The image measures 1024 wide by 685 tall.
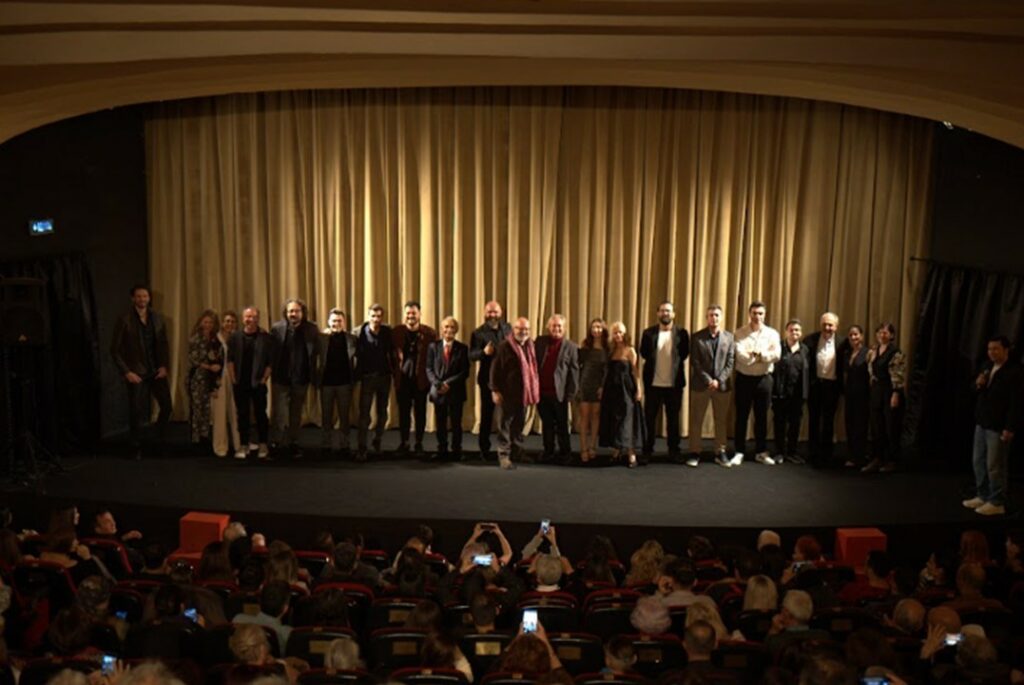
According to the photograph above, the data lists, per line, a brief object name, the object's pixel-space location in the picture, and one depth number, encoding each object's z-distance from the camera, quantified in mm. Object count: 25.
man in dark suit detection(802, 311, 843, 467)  11266
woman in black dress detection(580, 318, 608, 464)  11188
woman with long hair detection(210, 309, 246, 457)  11391
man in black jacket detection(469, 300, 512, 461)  11297
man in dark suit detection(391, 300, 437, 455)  11227
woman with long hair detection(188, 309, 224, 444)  11289
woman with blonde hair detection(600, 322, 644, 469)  11156
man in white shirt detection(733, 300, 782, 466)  11227
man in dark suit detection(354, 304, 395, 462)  11188
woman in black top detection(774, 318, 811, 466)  11273
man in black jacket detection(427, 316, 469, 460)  11109
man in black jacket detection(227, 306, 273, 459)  11266
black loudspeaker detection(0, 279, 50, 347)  10344
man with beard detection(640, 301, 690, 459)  11203
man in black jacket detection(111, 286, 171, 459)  11289
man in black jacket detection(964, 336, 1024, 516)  9781
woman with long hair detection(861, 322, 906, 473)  11000
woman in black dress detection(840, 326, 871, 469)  11094
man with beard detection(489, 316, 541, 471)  11000
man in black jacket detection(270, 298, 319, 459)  11227
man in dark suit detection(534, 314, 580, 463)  11086
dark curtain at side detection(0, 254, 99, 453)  11266
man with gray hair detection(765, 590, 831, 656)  6336
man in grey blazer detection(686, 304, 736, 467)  11211
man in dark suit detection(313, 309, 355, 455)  11219
